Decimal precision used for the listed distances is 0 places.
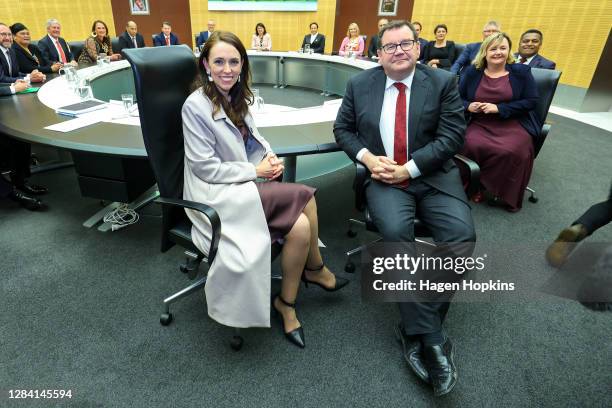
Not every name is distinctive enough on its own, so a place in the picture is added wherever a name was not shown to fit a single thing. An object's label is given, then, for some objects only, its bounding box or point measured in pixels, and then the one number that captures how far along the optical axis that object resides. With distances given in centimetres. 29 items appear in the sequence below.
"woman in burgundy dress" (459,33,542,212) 264
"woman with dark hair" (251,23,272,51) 754
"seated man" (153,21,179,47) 731
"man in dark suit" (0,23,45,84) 304
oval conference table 178
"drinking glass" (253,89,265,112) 255
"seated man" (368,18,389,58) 662
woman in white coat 135
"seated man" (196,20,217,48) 698
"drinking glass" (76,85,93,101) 259
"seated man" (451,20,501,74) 454
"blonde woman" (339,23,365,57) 652
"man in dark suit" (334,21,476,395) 163
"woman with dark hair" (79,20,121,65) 468
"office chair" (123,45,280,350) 133
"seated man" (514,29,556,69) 367
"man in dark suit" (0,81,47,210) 256
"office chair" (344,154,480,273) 169
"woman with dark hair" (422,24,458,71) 573
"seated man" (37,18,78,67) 444
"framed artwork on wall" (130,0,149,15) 891
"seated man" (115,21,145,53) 638
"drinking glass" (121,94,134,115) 224
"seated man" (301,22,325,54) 742
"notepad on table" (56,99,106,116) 214
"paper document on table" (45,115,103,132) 192
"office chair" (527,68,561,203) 267
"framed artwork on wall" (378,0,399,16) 886
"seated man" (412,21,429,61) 604
